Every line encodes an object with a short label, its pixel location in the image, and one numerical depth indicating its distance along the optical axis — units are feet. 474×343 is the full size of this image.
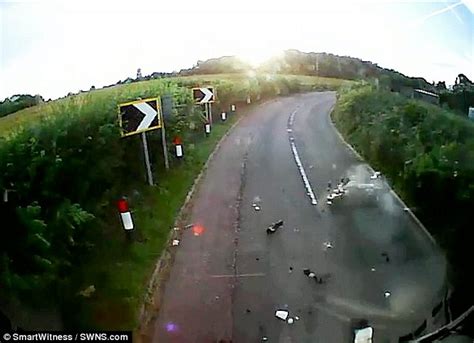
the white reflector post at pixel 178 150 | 36.19
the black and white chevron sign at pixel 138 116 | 24.54
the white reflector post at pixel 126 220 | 20.70
